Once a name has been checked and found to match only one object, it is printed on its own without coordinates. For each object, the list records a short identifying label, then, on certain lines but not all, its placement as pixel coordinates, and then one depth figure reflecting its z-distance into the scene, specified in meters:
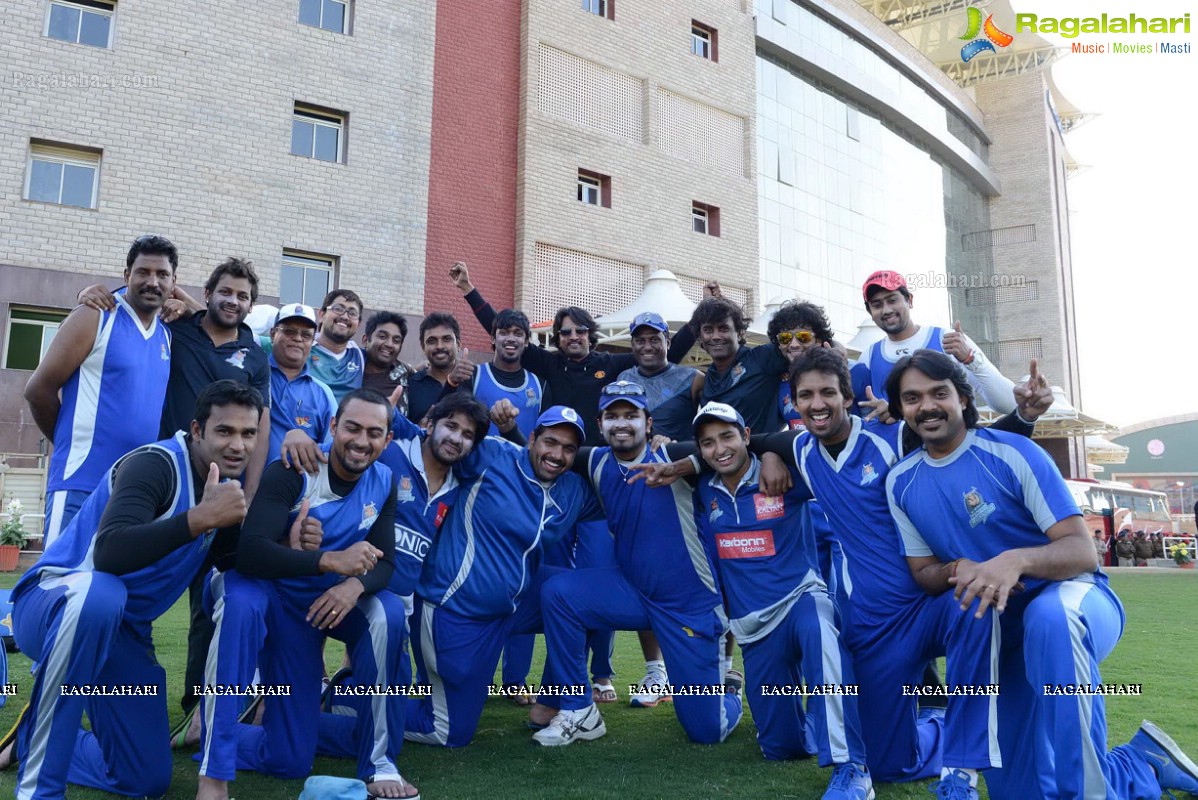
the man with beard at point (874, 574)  3.92
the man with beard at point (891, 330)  5.58
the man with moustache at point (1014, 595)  3.07
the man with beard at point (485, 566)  4.66
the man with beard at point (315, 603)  3.71
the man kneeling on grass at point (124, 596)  3.26
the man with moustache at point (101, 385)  4.26
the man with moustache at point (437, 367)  6.14
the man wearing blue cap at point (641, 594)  4.72
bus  28.64
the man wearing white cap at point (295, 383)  5.24
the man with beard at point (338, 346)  5.89
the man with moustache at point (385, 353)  6.25
